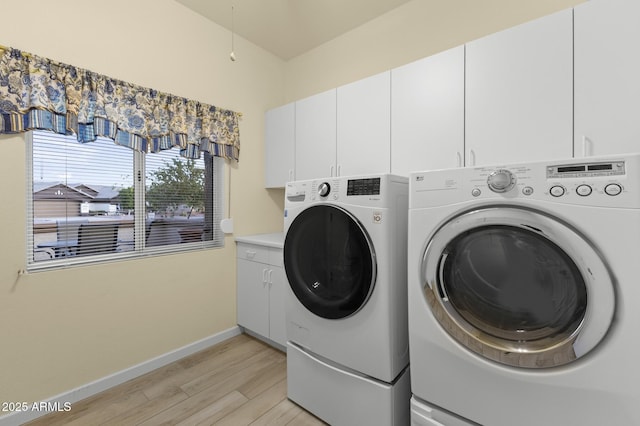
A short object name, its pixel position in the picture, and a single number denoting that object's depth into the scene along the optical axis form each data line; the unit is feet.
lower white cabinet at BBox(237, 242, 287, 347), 6.87
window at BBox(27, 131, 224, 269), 5.21
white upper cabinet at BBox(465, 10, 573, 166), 4.23
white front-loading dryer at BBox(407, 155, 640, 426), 2.64
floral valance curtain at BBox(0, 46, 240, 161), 4.69
